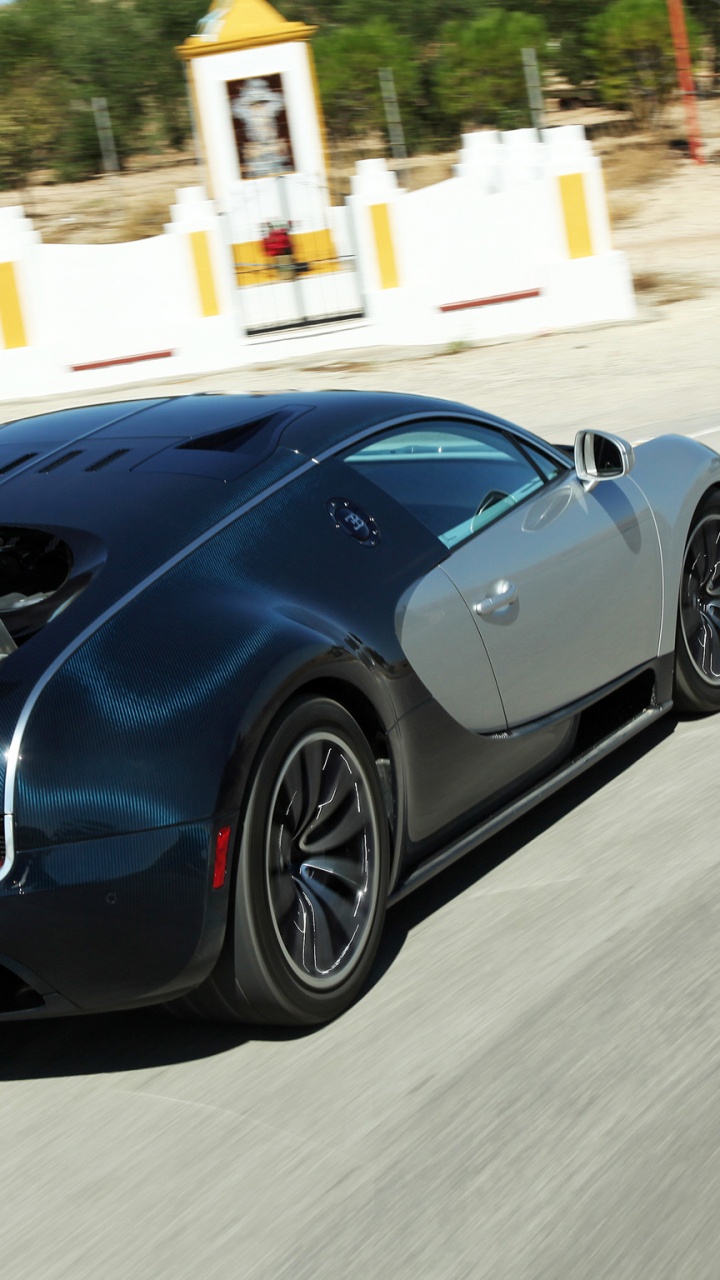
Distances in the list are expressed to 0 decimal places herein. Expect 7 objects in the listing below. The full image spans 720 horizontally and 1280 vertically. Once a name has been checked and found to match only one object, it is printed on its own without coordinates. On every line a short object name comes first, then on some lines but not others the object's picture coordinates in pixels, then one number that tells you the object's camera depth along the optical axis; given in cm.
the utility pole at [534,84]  2870
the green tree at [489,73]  3897
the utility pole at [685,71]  3338
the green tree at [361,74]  3916
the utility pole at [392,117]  3750
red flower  2202
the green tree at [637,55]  3788
